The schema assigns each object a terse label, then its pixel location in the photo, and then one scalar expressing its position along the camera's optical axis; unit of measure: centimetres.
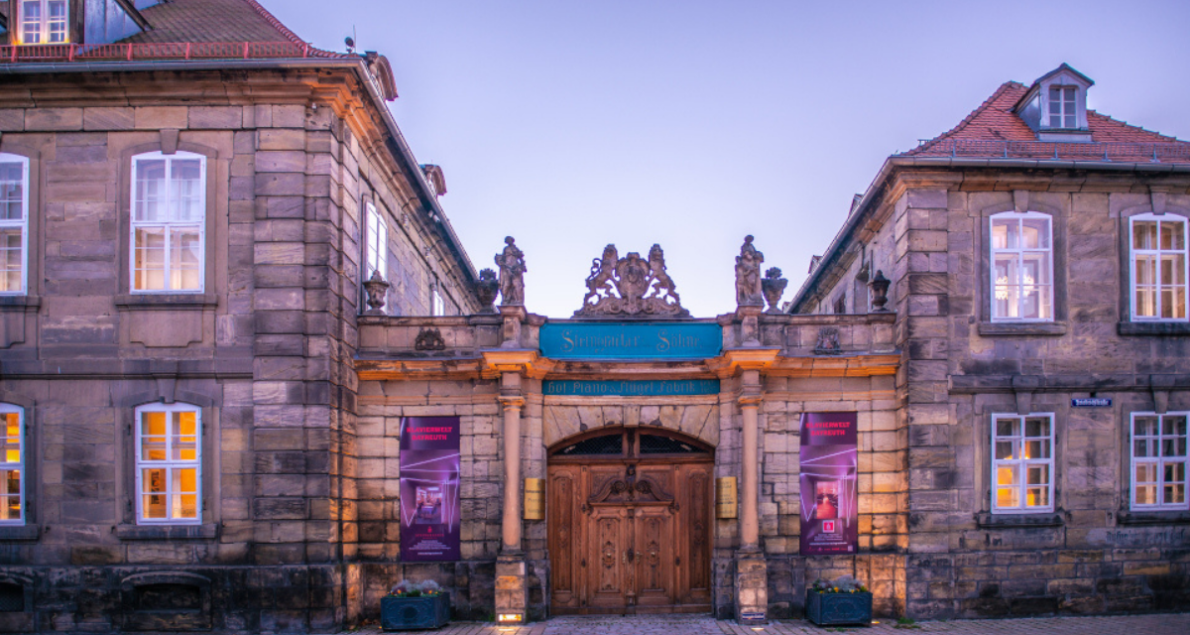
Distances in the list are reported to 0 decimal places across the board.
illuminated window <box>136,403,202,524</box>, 1219
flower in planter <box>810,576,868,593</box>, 1294
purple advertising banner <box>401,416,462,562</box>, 1343
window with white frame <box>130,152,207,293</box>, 1245
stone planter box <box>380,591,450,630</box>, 1244
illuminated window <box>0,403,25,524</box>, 1225
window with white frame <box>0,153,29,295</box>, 1246
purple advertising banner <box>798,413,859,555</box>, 1363
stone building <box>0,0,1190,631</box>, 1217
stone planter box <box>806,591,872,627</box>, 1279
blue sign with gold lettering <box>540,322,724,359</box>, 1399
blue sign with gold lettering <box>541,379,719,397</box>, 1407
